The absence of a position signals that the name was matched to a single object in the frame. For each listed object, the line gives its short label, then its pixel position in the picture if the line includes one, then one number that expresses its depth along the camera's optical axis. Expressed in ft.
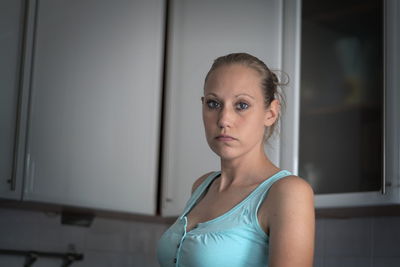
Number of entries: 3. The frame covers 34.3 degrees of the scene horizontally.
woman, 3.71
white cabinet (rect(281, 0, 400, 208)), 5.45
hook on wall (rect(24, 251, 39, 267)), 7.75
